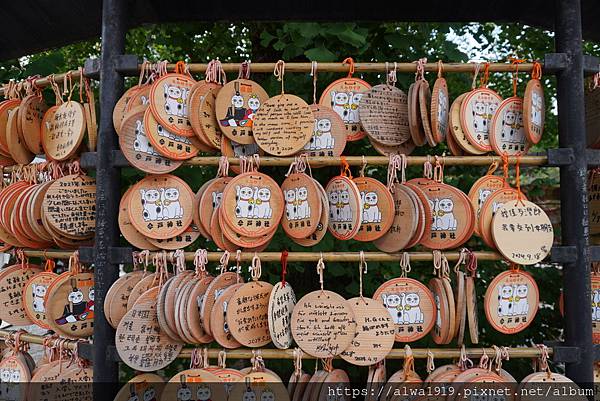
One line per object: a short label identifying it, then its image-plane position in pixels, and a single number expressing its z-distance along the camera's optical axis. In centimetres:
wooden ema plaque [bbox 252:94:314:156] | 210
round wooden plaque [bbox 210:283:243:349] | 194
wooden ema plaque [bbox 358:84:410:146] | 216
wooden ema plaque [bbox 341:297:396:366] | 199
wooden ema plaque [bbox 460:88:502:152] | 213
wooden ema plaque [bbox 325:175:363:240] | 204
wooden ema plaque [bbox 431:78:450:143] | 206
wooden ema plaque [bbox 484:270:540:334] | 204
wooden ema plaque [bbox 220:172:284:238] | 202
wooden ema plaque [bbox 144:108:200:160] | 204
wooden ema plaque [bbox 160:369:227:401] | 194
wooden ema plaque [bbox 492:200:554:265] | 202
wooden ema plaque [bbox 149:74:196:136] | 204
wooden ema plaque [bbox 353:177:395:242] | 208
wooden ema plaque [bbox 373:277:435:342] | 205
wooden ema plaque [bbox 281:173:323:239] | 204
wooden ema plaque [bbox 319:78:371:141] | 221
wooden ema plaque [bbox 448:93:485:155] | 214
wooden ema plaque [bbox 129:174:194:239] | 206
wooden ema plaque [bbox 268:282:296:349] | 195
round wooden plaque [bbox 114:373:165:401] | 200
